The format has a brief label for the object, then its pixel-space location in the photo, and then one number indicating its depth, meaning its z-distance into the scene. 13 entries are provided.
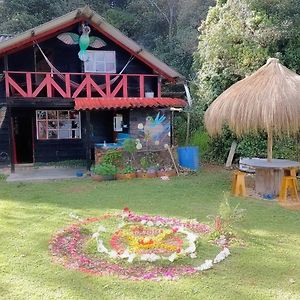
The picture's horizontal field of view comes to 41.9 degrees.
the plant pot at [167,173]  11.72
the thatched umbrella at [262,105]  8.54
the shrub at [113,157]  11.81
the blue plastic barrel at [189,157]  12.43
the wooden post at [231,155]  13.41
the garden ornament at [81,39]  13.45
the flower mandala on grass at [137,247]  4.97
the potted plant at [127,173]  11.37
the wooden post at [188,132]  16.16
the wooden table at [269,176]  9.09
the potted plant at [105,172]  11.16
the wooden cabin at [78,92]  12.62
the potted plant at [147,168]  11.59
